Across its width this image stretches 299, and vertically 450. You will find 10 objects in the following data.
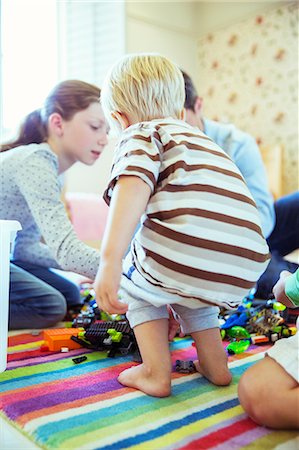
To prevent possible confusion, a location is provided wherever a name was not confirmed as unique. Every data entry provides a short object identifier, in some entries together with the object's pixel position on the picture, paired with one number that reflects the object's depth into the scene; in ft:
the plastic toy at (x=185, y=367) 3.21
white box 3.08
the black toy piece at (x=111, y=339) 3.60
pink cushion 8.04
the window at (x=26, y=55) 9.08
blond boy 2.63
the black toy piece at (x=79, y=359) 3.39
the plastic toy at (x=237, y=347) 3.58
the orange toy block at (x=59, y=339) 3.70
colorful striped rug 2.30
